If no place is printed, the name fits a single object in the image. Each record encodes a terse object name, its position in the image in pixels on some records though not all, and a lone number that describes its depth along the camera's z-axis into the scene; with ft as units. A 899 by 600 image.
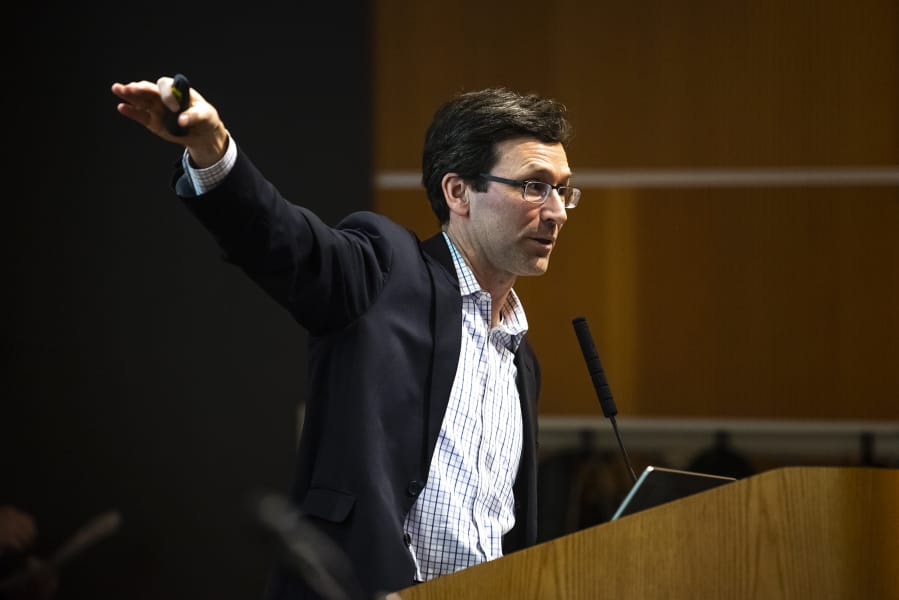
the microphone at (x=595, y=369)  13.63
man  12.63
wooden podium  12.28
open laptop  12.65
